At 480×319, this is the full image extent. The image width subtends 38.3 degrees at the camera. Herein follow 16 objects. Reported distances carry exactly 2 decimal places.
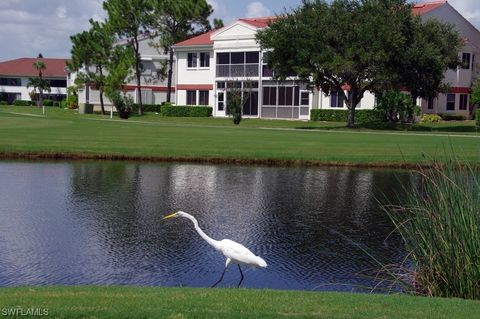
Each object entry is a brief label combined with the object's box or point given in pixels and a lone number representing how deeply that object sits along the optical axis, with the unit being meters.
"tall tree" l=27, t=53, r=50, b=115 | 102.64
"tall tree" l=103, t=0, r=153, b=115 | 67.94
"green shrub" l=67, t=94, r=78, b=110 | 77.44
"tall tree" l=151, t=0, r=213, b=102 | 70.00
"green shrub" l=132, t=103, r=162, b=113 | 70.75
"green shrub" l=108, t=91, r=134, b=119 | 61.22
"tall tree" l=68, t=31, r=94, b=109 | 66.56
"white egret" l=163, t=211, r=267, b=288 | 9.30
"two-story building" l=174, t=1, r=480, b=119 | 58.38
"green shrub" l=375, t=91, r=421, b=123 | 51.69
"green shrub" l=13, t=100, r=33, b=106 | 96.12
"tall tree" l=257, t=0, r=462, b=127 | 43.78
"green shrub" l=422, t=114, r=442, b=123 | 52.97
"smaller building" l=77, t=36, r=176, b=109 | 76.31
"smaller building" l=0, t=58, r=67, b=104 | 111.81
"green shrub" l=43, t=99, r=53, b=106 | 93.56
